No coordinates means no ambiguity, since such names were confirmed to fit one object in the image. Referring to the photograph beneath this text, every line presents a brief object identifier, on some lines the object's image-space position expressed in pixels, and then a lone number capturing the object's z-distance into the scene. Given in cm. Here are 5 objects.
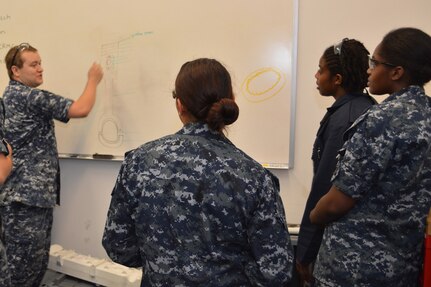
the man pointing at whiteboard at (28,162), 206
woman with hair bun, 95
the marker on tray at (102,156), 242
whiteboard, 196
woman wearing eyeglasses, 106
